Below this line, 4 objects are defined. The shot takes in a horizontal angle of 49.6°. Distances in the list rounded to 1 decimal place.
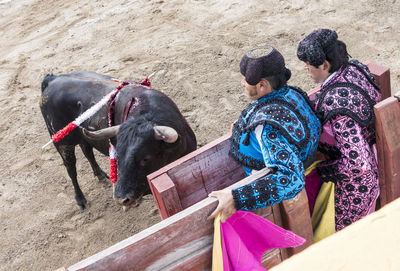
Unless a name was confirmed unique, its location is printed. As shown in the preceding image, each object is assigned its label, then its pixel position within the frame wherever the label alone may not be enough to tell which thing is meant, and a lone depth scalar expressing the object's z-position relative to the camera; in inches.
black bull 128.2
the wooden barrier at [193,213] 68.3
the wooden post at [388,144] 82.7
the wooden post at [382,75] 103.8
